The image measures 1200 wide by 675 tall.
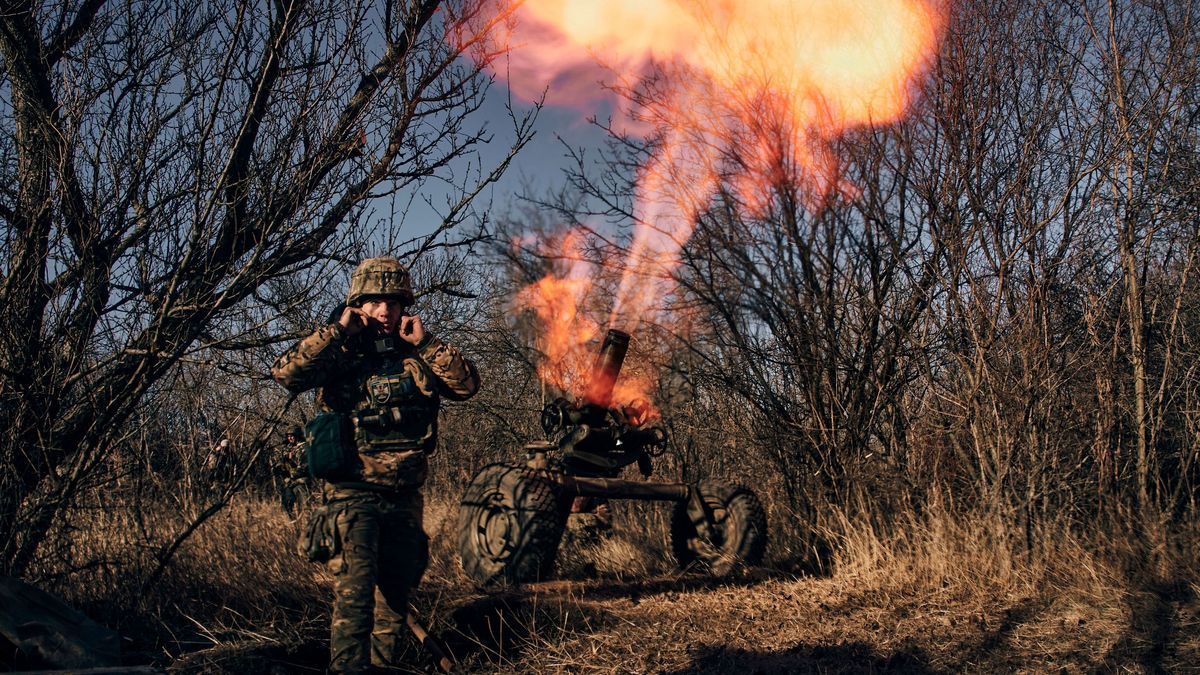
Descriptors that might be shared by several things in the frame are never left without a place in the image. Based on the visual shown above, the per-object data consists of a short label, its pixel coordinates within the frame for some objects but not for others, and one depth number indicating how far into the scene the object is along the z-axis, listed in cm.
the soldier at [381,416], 480
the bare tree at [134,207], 525
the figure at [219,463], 661
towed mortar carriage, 715
